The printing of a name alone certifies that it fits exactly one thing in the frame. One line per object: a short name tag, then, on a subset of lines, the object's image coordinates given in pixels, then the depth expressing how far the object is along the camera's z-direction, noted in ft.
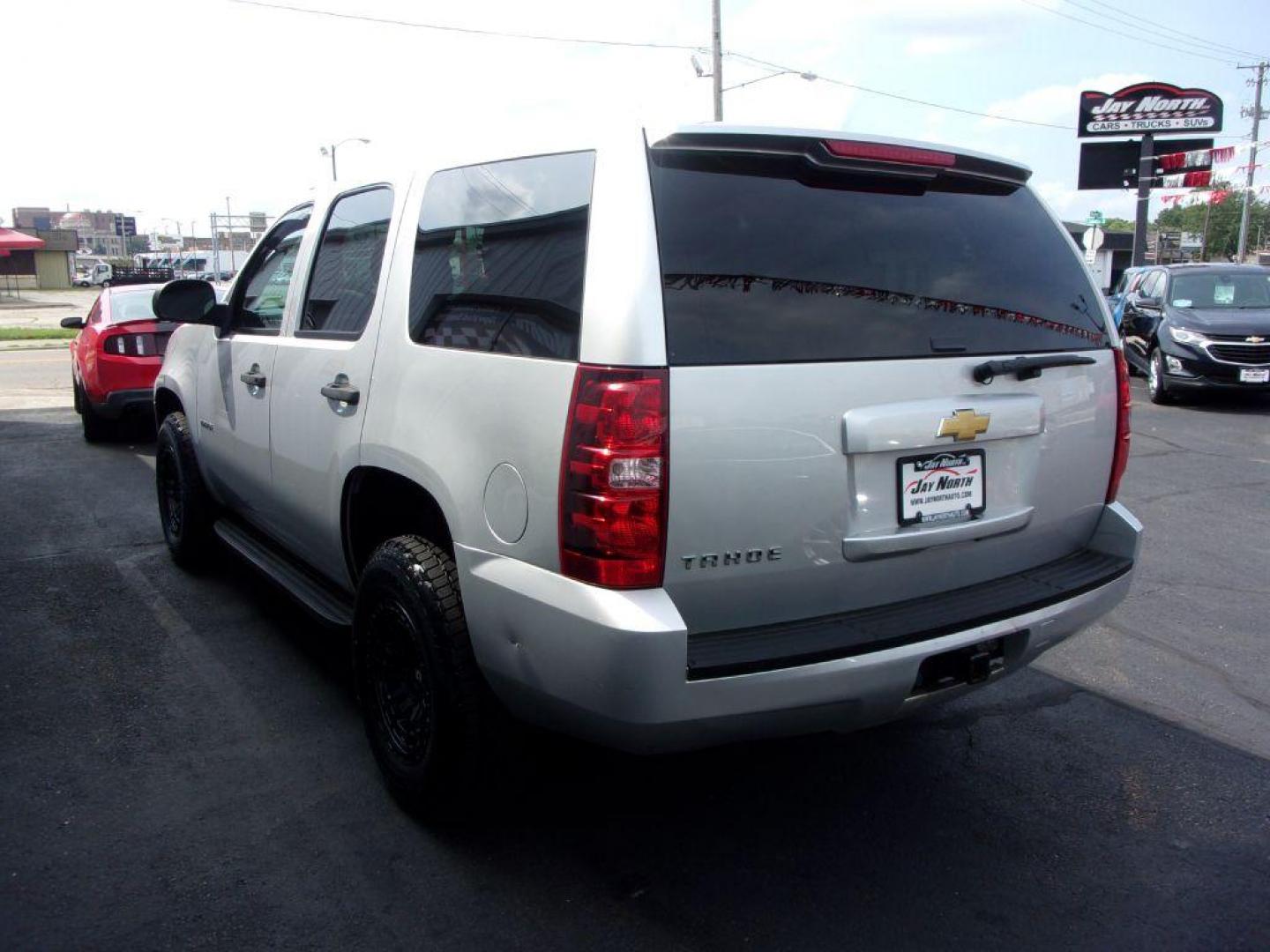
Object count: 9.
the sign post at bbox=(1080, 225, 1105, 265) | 77.61
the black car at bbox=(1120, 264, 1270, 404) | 38.17
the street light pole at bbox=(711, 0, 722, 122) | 86.69
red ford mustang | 30.60
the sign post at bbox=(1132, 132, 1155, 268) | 92.73
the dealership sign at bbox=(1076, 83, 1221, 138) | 92.17
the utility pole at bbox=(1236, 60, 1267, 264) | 142.92
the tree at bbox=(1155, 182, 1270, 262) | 342.64
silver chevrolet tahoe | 7.84
